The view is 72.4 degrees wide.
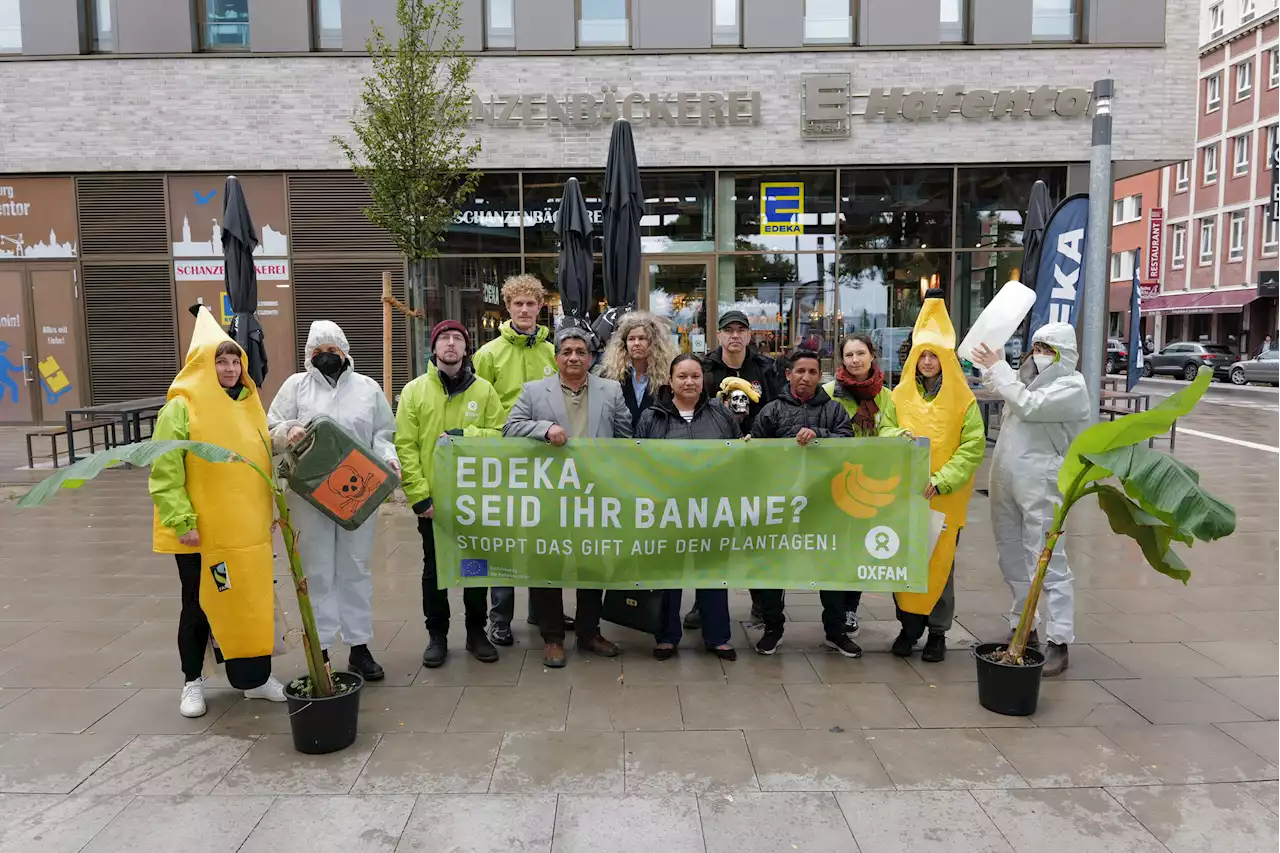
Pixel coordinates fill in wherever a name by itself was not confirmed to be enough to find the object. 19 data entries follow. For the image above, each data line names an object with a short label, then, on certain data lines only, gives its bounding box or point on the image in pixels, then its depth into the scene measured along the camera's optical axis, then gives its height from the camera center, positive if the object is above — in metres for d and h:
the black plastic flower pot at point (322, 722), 3.92 -1.82
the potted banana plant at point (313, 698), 3.92 -1.71
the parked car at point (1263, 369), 28.84 -1.95
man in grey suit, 4.99 -0.54
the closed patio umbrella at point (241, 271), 9.78 +0.53
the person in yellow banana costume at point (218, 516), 4.16 -0.95
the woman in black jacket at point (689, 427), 4.94 -0.64
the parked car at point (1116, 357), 34.62 -1.82
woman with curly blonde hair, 5.29 -0.26
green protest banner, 4.96 -1.14
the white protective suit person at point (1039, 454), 4.76 -0.79
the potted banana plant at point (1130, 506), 3.57 -0.83
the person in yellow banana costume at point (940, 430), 4.94 -0.67
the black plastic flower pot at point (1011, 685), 4.24 -1.81
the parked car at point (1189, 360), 32.69 -1.87
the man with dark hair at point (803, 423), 5.00 -0.63
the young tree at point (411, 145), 10.95 +2.19
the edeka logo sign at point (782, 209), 15.41 +1.84
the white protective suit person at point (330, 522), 4.66 -1.05
